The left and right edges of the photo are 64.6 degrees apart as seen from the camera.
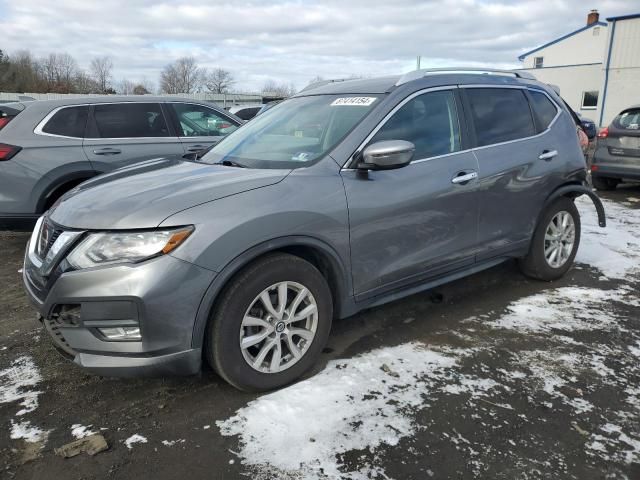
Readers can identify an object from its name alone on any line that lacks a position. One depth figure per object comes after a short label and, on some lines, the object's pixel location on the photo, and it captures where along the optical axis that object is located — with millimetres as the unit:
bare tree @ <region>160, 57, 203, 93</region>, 71688
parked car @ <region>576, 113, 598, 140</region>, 16578
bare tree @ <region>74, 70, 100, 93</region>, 62906
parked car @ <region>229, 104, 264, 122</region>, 14356
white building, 21062
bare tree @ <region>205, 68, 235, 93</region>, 66562
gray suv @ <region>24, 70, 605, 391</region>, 2500
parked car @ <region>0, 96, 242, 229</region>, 5223
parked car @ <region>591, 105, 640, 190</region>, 8773
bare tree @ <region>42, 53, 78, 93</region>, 66812
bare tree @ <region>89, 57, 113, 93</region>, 74181
